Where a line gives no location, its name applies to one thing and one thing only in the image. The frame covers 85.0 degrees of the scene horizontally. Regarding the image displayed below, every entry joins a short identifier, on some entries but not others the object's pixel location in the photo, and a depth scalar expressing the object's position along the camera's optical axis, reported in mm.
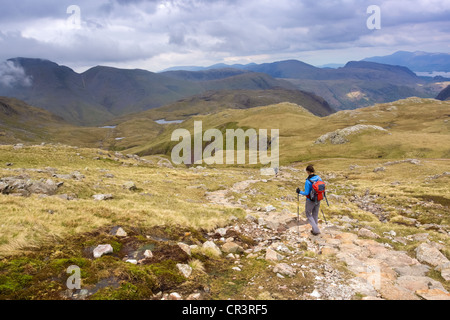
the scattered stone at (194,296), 8306
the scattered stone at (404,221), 24812
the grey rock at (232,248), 13112
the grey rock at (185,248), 11641
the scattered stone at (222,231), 16133
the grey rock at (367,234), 17066
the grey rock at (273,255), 12078
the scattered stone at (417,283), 9755
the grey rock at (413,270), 11277
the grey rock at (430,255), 12391
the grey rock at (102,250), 10542
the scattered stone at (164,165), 62019
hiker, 15507
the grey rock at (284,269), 10398
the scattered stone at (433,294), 8812
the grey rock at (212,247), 12406
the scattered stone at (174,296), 8250
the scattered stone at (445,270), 10734
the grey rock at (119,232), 13102
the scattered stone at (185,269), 9773
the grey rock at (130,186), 27772
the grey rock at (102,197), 21281
